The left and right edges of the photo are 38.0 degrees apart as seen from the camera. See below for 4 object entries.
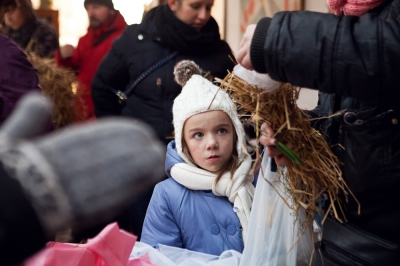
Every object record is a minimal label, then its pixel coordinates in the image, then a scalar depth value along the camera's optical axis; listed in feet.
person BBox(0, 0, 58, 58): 14.24
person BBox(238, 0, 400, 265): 4.68
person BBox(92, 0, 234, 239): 10.98
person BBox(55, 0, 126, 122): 14.50
